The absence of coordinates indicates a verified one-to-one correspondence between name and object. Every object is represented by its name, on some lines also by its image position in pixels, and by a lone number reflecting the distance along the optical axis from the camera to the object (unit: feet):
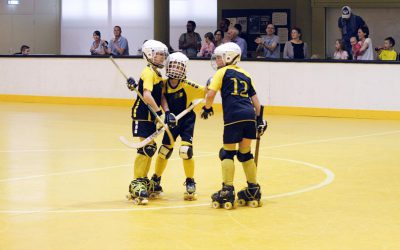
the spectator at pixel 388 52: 63.21
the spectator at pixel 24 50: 77.36
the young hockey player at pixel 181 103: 31.91
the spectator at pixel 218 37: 68.23
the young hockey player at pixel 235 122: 30.40
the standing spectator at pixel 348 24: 64.08
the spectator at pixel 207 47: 68.53
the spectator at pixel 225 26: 69.87
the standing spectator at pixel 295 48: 65.31
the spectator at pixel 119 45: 72.13
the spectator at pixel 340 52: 63.31
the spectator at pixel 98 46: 73.94
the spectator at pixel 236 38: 66.49
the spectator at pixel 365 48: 62.64
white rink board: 61.36
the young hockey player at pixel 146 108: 31.19
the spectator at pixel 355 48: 63.00
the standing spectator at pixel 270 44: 66.64
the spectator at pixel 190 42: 70.79
